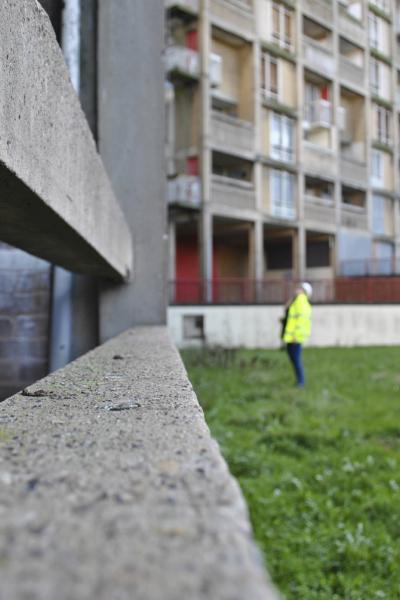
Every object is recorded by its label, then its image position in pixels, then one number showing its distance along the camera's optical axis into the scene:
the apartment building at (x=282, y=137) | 24.11
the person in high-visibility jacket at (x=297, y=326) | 10.51
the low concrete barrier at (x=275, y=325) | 20.66
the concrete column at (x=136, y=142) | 6.10
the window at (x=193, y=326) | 20.75
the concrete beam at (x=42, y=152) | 1.63
